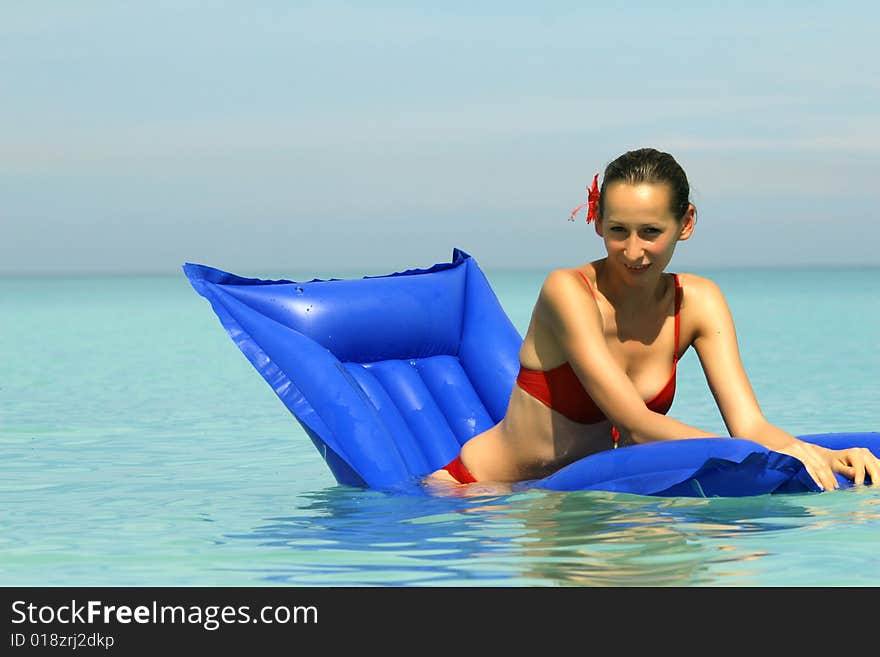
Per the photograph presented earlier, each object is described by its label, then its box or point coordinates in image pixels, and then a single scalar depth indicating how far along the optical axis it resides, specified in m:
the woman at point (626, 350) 7.32
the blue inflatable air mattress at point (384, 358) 9.25
